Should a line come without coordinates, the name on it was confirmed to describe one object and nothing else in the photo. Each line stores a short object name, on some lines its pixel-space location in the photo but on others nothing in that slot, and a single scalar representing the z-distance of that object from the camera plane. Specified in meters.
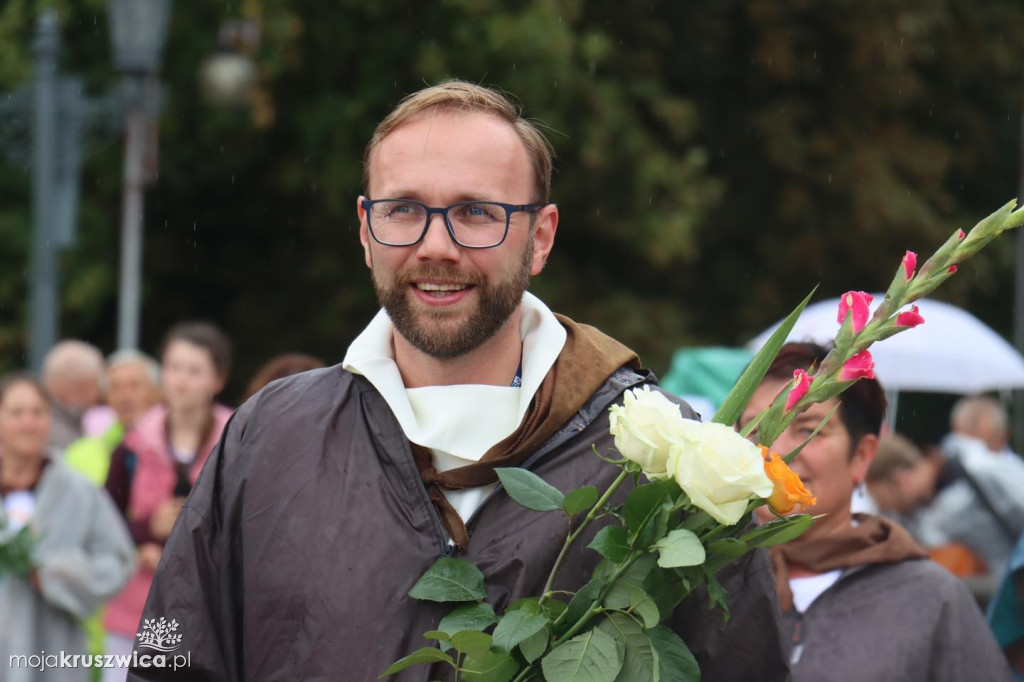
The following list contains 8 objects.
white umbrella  19.36
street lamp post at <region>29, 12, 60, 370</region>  19.02
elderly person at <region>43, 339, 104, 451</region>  15.98
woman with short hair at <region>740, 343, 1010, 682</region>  7.61
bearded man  5.60
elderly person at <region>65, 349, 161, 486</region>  14.20
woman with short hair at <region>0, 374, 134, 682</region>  12.58
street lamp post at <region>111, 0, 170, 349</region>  20.16
